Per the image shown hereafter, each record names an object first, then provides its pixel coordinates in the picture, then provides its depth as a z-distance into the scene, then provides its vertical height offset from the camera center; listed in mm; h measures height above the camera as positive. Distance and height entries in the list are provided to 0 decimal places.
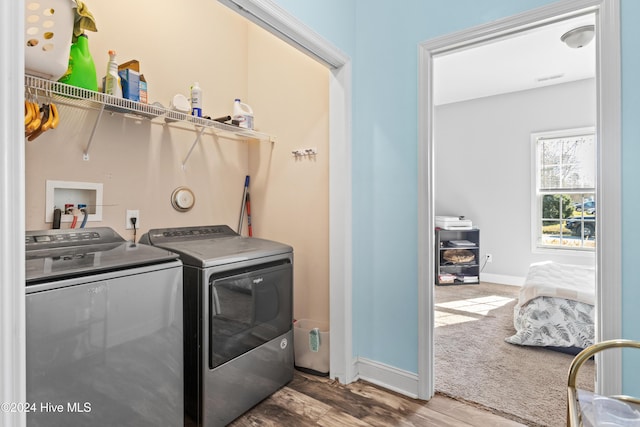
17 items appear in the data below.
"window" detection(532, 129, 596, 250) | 4477 +312
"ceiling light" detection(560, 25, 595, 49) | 2893 +1533
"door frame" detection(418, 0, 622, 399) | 1476 +170
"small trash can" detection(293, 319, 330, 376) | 2258 -890
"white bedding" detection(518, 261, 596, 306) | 2607 -567
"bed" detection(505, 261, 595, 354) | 2586 -782
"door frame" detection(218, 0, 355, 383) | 2148 -56
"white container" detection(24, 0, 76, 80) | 1351 +705
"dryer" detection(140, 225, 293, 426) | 1638 -564
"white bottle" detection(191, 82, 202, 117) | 2090 +690
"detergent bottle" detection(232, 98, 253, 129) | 2316 +668
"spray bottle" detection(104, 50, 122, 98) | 1695 +658
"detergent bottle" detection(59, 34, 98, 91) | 1542 +662
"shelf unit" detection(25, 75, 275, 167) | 1465 +543
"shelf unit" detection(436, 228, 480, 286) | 4961 -732
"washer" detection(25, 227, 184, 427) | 1064 -424
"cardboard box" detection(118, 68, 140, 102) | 1766 +666
